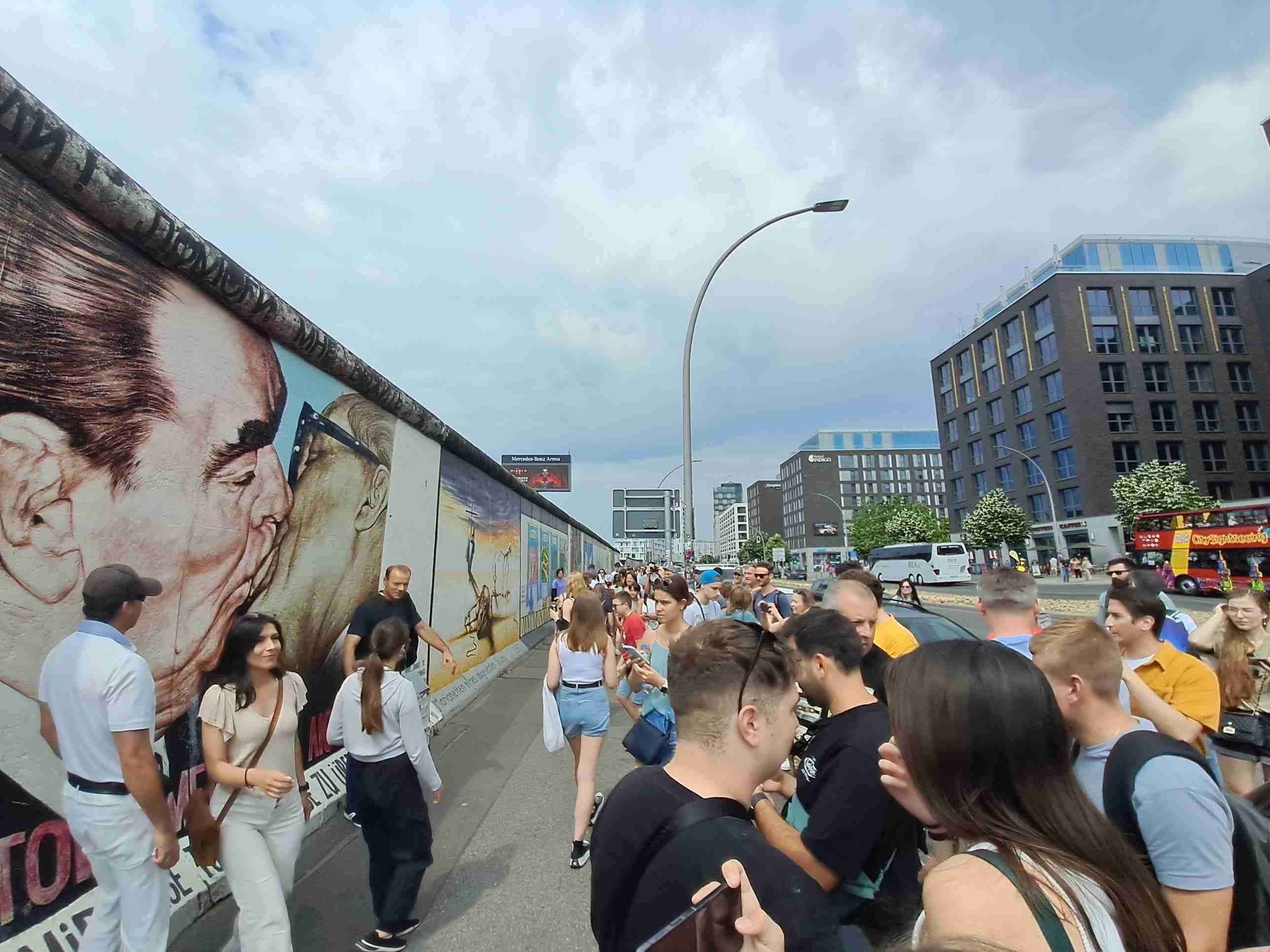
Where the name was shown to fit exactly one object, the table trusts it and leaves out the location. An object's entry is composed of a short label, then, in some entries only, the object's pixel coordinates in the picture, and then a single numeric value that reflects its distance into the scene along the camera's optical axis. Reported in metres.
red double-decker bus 19.65
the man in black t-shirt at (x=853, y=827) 1.76
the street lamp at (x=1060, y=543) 36.74
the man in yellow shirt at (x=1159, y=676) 2.74
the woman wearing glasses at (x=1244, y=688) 3.32
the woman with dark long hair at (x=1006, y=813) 1.03
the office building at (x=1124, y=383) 44.59
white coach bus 37.59
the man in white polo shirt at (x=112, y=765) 2.09
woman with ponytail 3.00
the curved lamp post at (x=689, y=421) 11.34
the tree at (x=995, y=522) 44.56
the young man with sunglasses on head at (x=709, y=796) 1.24
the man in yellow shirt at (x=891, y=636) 3.89
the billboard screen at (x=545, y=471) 38.84
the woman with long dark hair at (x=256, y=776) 2.43
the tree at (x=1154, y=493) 35.47
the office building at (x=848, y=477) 107.44
